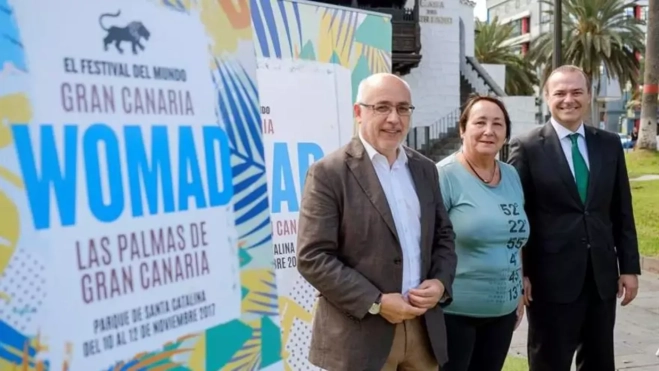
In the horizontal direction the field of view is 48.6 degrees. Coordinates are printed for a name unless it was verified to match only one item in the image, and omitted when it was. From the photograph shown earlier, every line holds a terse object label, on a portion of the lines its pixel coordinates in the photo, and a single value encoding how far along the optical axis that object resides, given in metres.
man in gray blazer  2.57
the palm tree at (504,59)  40.47
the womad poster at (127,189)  1.79
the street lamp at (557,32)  11.90
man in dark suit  3.60
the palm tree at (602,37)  33.25
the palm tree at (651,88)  17.91
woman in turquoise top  3.29
